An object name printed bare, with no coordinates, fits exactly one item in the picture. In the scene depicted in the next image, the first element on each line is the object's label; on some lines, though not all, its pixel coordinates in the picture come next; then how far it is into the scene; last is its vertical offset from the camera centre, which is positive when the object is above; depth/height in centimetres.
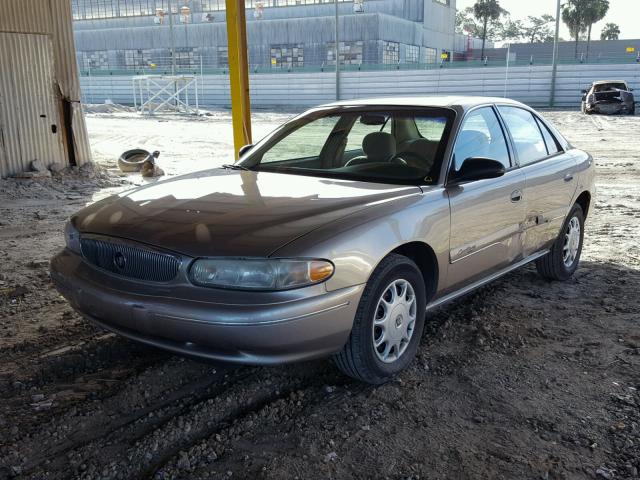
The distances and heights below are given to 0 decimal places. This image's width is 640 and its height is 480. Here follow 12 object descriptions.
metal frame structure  3366 -112
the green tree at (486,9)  7050 +725
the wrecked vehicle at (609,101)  2828 -117
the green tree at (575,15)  6265 +578
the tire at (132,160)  1271 -151
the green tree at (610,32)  7650 +495
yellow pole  923 +15
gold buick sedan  294 -79
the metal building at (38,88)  1062 -4
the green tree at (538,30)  10244 +711
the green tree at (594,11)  6203 +599
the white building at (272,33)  5050 +394
